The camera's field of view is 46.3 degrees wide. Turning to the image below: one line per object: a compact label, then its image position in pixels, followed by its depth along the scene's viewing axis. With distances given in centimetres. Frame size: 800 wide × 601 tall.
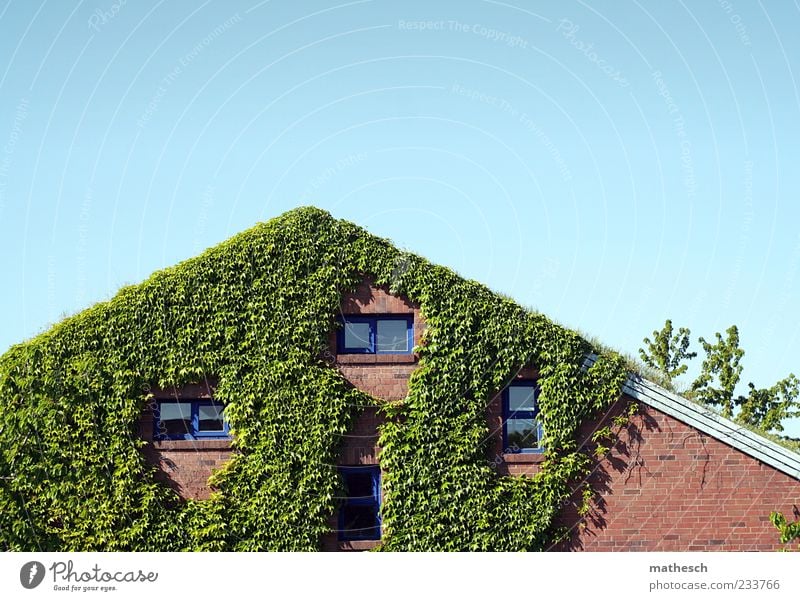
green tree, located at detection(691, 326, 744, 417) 4481
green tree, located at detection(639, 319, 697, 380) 4734
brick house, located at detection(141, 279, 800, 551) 2166
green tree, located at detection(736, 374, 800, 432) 4403
